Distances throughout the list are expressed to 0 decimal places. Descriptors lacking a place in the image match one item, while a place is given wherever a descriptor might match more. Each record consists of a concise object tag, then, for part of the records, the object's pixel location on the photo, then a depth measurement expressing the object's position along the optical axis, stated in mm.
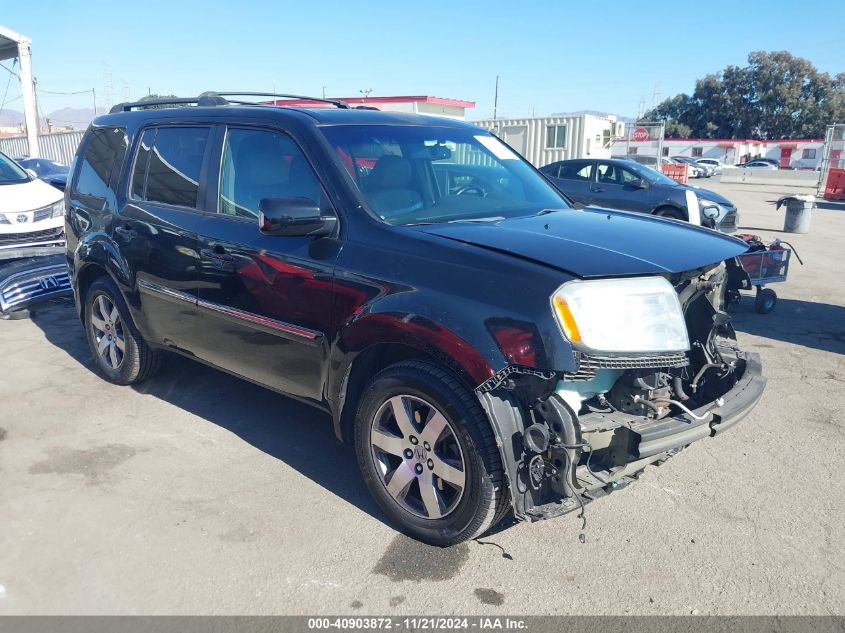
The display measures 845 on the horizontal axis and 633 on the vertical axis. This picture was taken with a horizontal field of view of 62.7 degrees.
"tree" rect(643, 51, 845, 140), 73250
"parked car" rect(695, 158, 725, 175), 51156
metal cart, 7402
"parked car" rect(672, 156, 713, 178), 45688
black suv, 2771
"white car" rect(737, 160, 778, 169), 57381
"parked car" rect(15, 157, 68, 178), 18484
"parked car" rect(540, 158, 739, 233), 12875
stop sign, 34000
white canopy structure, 19656
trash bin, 14758
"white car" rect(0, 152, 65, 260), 8406
